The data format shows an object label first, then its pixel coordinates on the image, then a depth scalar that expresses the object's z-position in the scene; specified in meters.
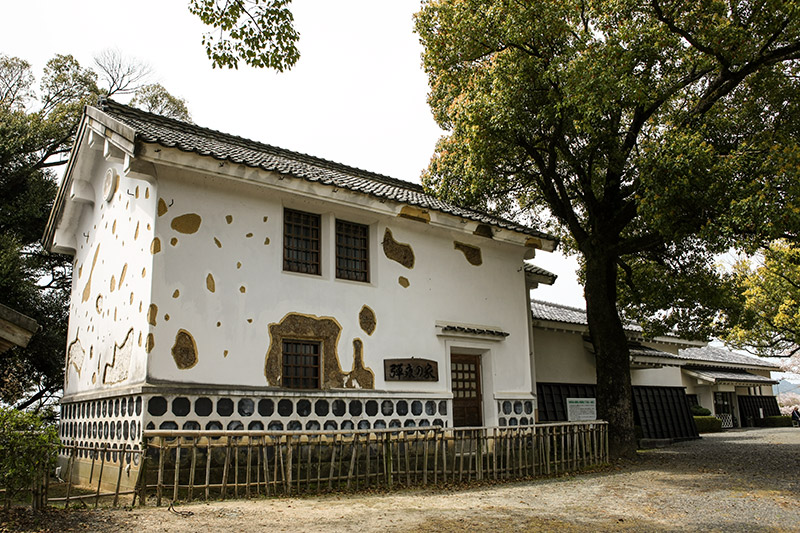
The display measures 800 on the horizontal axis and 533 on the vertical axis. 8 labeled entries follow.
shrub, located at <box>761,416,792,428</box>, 34.88
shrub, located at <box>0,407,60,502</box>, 6.80
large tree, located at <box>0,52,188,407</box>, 18.33
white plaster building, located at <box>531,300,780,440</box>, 18.53
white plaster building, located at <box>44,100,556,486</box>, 10.09
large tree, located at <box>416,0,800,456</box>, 11.55
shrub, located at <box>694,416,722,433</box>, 27.45
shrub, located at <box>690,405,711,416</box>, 28.64
